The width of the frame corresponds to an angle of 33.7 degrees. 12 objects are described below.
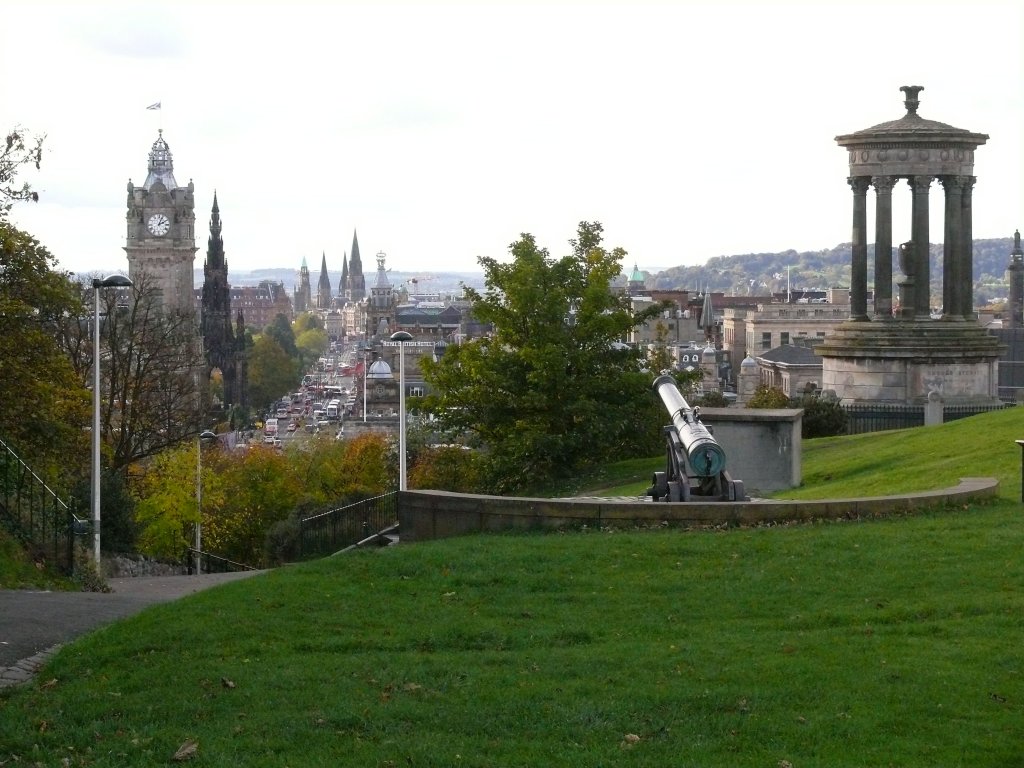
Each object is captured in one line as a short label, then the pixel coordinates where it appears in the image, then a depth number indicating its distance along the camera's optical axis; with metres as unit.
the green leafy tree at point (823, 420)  39.28
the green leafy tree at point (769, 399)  53.30
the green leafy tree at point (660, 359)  44.25
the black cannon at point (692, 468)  20.30
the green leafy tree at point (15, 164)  27.94
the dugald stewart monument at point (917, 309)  41.53
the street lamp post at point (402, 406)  31.08
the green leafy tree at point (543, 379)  35.47
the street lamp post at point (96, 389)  26.48
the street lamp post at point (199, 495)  42.75
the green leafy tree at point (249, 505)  52.91
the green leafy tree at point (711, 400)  63.88
